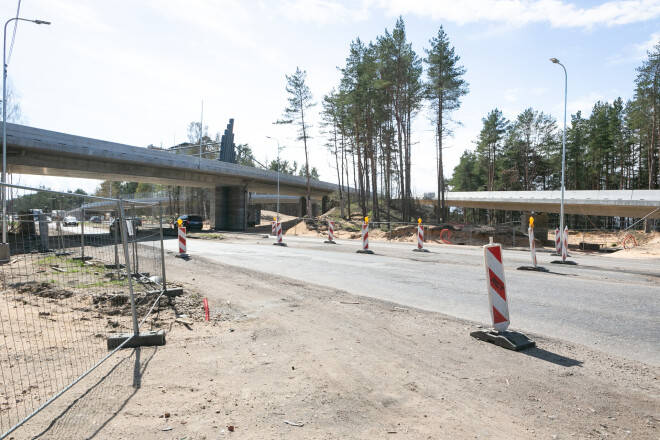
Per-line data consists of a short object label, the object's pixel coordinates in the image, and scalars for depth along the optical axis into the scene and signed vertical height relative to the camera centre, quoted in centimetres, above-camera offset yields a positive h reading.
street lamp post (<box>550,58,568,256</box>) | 2309 +833
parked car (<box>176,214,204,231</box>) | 3819 -38
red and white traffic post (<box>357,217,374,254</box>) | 1905 -119
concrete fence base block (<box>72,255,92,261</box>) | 969 -107
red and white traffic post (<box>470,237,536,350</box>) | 526 -115
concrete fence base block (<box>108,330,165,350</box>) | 503 -161
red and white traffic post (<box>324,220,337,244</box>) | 2639 -120
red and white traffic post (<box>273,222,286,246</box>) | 2428 -111
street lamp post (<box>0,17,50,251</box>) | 1783 +709
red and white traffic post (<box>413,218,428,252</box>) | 2017 -123
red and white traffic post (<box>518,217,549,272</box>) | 1225 -158
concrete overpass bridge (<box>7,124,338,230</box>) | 2867 +484
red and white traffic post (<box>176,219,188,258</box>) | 1702 -118
